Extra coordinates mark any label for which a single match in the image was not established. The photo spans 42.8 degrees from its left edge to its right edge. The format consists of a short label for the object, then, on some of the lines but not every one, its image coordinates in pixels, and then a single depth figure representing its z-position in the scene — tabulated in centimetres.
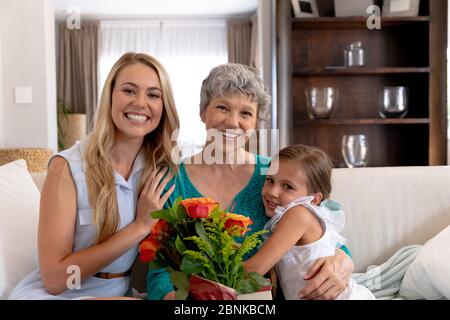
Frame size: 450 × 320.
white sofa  164
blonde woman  115
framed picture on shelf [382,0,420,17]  286
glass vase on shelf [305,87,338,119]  272
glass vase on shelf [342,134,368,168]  248
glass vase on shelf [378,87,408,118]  278
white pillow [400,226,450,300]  140
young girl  118
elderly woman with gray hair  116
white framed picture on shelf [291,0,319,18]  283
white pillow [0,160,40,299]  135
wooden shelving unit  283
